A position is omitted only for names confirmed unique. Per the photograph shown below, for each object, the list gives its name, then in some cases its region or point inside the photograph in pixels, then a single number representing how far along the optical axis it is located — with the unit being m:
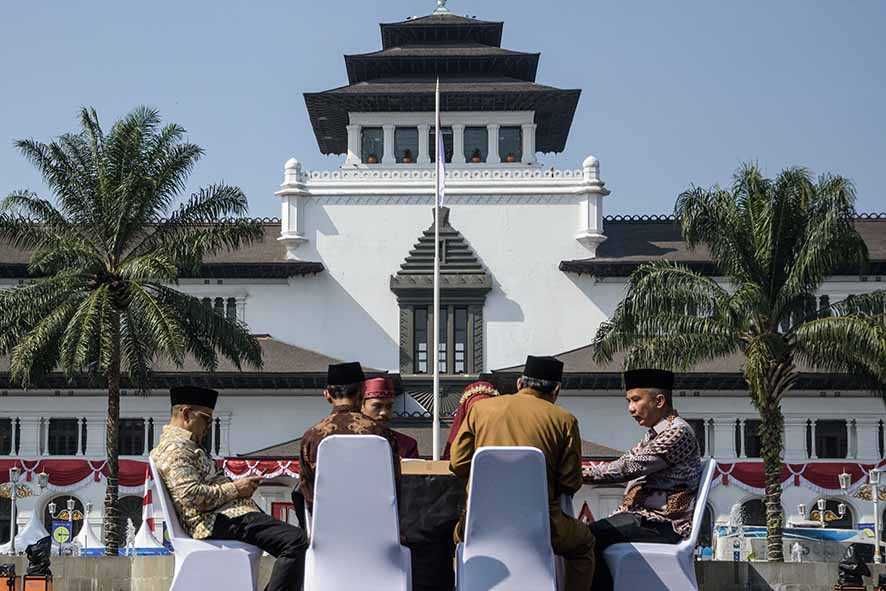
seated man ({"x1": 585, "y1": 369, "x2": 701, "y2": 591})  9.83
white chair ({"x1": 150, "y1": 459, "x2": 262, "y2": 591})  9.45
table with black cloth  10.07
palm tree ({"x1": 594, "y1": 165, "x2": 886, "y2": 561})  35.09
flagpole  40.16
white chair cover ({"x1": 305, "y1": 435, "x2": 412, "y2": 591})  8.96
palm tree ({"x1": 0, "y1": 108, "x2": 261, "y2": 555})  36.56
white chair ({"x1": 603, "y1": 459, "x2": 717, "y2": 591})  9.45
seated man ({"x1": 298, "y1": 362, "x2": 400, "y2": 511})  9.60
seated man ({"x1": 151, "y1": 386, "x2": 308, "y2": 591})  9.61
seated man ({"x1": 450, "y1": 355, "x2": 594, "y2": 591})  9.41
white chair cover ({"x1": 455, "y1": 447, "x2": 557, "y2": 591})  8.93
